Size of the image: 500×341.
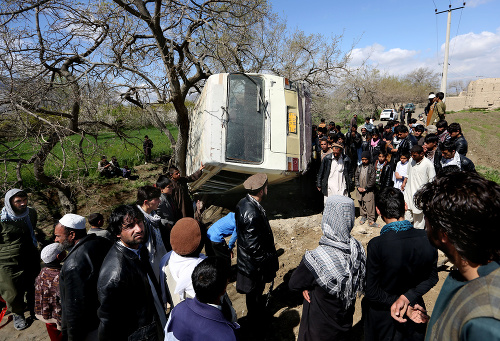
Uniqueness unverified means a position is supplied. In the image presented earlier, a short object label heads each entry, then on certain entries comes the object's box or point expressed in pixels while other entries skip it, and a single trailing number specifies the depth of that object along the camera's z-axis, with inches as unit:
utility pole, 674.2
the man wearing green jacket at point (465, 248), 32.3
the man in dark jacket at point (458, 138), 196.9
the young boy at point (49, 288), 109.3
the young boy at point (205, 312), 61.9
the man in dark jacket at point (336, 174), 219.6
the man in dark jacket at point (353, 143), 305.9
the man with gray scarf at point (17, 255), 147.3
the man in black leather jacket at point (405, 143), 226.5
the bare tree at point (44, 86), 195.2
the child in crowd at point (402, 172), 203.0
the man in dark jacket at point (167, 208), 152.4
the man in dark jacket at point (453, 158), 174.9
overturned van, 206.3
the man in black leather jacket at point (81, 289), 89.3
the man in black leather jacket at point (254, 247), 114.2
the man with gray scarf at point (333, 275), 79.0
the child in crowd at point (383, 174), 225.5
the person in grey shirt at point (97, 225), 124.0
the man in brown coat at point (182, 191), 197.5
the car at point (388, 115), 943.7
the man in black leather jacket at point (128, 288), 78.0
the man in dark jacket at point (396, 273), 77.6
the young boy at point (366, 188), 218.4
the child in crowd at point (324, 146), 254.1
